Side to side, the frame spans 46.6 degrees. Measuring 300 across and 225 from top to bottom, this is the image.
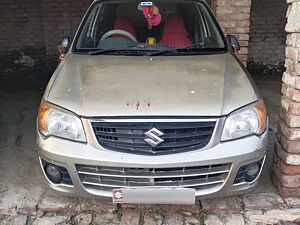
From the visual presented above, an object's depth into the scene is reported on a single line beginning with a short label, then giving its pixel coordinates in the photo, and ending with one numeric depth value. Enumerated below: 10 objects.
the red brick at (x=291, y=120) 2.76
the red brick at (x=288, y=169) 2.91
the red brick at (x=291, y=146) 2.83
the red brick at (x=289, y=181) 2.94
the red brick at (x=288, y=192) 2.98
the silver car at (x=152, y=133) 2.39
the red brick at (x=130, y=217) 2.81
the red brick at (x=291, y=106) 2.74
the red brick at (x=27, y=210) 2.92
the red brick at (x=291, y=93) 2.71
